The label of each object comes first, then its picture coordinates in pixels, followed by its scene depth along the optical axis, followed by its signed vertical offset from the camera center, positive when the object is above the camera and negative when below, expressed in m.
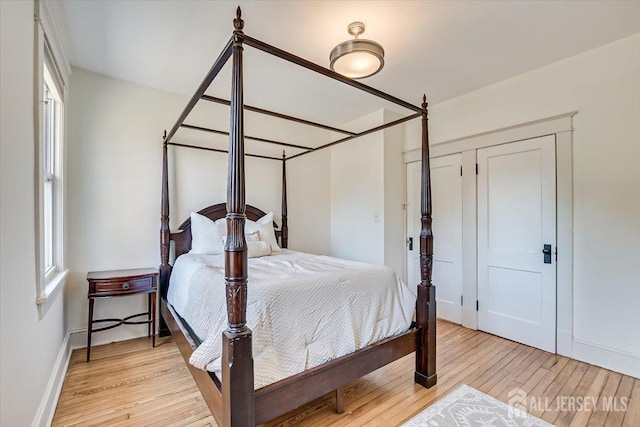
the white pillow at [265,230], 3.39 -0.19
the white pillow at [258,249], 3.02 -0.37
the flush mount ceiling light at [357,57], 1.99 +1.09
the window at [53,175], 2.12 +0.33
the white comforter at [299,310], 1.51 -0.59
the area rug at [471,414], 1.77 -1.26
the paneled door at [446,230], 3.52 -0.21
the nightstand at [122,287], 2.55 -0.64
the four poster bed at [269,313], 1.27 -0.62
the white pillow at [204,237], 3.05 -0.24
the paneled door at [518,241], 2.80 -0.30
